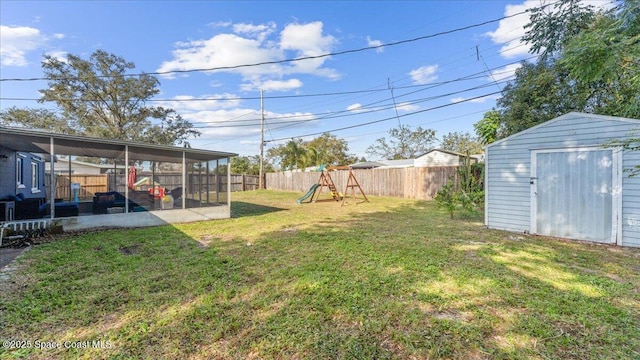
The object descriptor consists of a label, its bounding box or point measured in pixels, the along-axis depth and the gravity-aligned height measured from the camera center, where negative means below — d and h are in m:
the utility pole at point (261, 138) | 19.93 +2.93
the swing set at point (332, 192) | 11.78 -0.64
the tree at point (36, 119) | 17.50 +3.77
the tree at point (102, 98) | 17.16 +5.27
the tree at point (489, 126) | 10.96 +2.15
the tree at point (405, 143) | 30.91 +4.19
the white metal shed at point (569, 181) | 4.37 -0.04
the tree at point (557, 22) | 8.09 +4.69
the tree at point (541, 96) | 9.23 +2.85
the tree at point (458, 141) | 28.81 +4.10
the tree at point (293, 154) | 20.44 +1.88
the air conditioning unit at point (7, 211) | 5.33 -0.64
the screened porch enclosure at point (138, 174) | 5.99 +0.12
